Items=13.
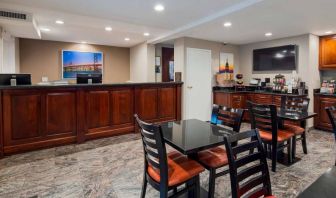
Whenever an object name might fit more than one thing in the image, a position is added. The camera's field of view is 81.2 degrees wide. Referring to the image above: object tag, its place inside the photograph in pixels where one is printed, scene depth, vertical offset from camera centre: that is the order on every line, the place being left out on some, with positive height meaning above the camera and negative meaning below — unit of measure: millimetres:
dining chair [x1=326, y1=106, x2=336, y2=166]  2139 -253
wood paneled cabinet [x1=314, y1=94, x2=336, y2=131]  4652 -392
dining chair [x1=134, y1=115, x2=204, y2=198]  1565 -672
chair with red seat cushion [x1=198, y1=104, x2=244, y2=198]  1885 -638
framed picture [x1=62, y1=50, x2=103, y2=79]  6477 +1073
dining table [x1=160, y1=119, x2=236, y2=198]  1679 -417
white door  5367 +255
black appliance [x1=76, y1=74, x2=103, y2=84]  4262 +355
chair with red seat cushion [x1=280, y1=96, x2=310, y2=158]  3077 -272
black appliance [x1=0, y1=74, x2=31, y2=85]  3420 +278
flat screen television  5137 +992
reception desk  3232 -338
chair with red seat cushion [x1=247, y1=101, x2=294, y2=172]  2659 -485
